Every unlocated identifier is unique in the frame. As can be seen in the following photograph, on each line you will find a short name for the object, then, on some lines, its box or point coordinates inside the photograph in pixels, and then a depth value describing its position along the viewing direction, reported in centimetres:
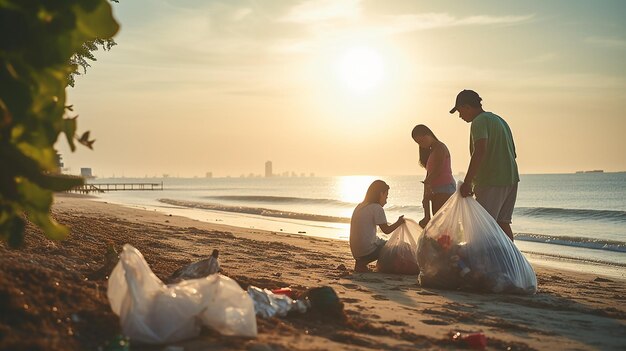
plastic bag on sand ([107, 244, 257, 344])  343
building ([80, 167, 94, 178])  12940
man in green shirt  670
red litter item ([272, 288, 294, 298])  484
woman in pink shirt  771
